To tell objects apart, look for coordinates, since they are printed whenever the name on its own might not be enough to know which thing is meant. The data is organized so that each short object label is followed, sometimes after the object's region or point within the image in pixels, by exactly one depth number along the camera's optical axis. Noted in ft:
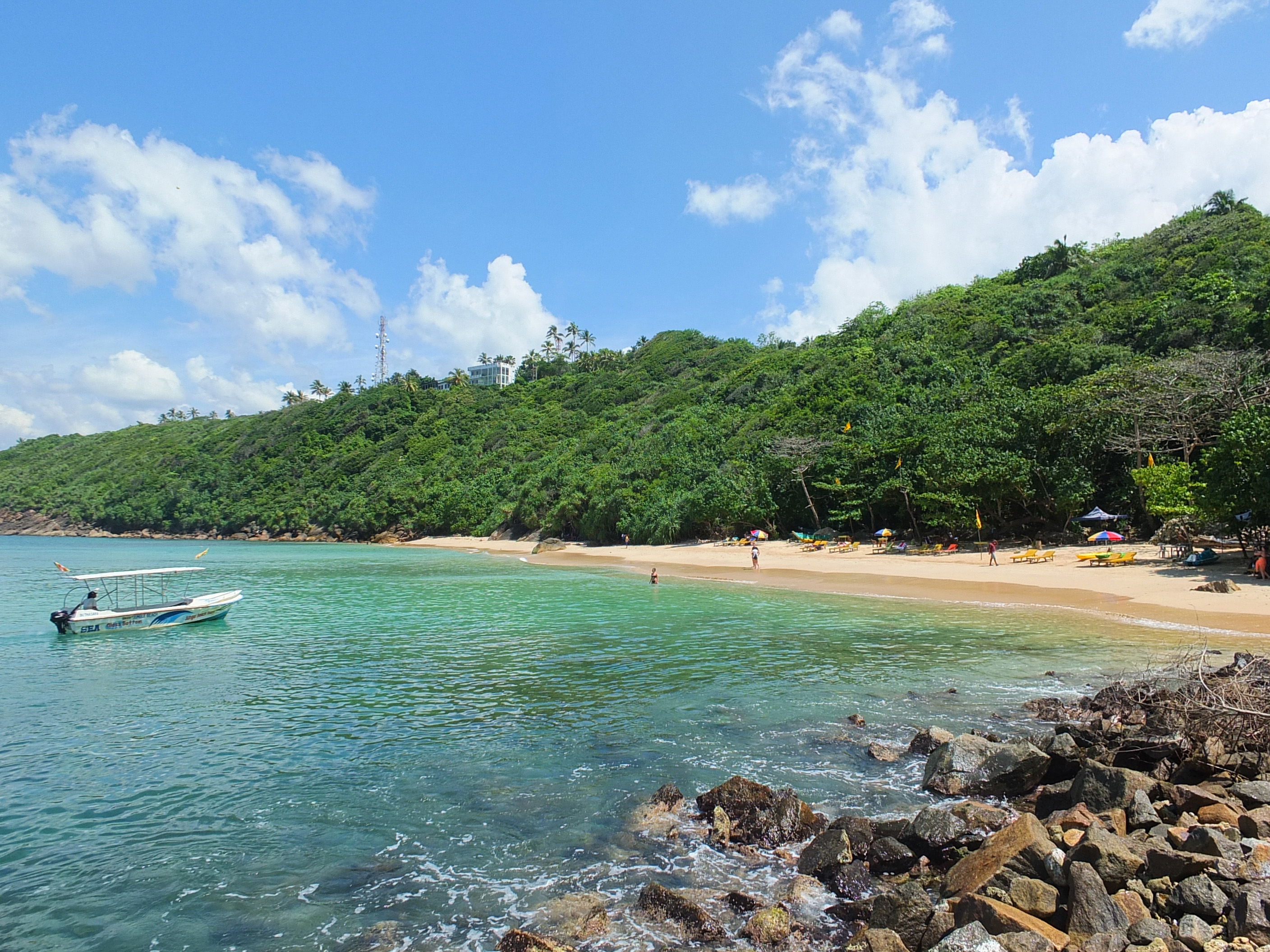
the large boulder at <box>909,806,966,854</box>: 22.03
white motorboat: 67.10
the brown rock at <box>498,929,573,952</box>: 17.88
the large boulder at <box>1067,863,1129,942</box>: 15.90
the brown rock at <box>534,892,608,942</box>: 19.25
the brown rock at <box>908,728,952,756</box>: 31.53
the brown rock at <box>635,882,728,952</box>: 19.04
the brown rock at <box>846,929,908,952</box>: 16.66
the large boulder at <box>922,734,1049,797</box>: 26.61
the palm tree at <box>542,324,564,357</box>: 428.15
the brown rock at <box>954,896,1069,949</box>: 15.89
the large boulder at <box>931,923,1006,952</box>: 15.42
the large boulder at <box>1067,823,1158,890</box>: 17.58
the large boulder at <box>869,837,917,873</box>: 21.77
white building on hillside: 500.33
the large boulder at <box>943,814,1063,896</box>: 18.39
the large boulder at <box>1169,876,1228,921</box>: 15.92
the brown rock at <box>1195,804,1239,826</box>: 20.40
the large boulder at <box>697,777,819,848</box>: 24.18
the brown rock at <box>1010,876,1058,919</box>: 17.01
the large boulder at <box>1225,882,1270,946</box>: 14.83
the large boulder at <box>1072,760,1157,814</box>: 22.49
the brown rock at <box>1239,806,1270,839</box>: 19.40
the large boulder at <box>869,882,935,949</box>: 17.33
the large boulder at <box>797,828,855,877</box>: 21.77
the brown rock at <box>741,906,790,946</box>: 18.51
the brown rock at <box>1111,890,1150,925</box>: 16.29
